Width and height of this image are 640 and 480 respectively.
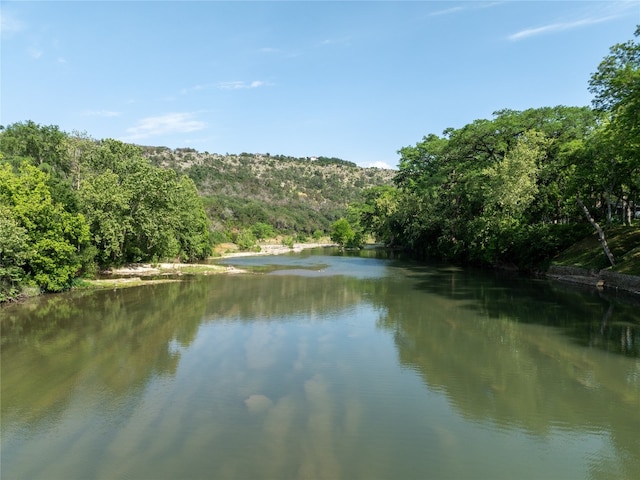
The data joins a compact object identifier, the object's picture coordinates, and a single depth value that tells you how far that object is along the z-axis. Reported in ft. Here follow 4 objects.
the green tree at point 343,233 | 302.86
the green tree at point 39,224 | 83.25
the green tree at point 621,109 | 75.41
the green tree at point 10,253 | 75.15
